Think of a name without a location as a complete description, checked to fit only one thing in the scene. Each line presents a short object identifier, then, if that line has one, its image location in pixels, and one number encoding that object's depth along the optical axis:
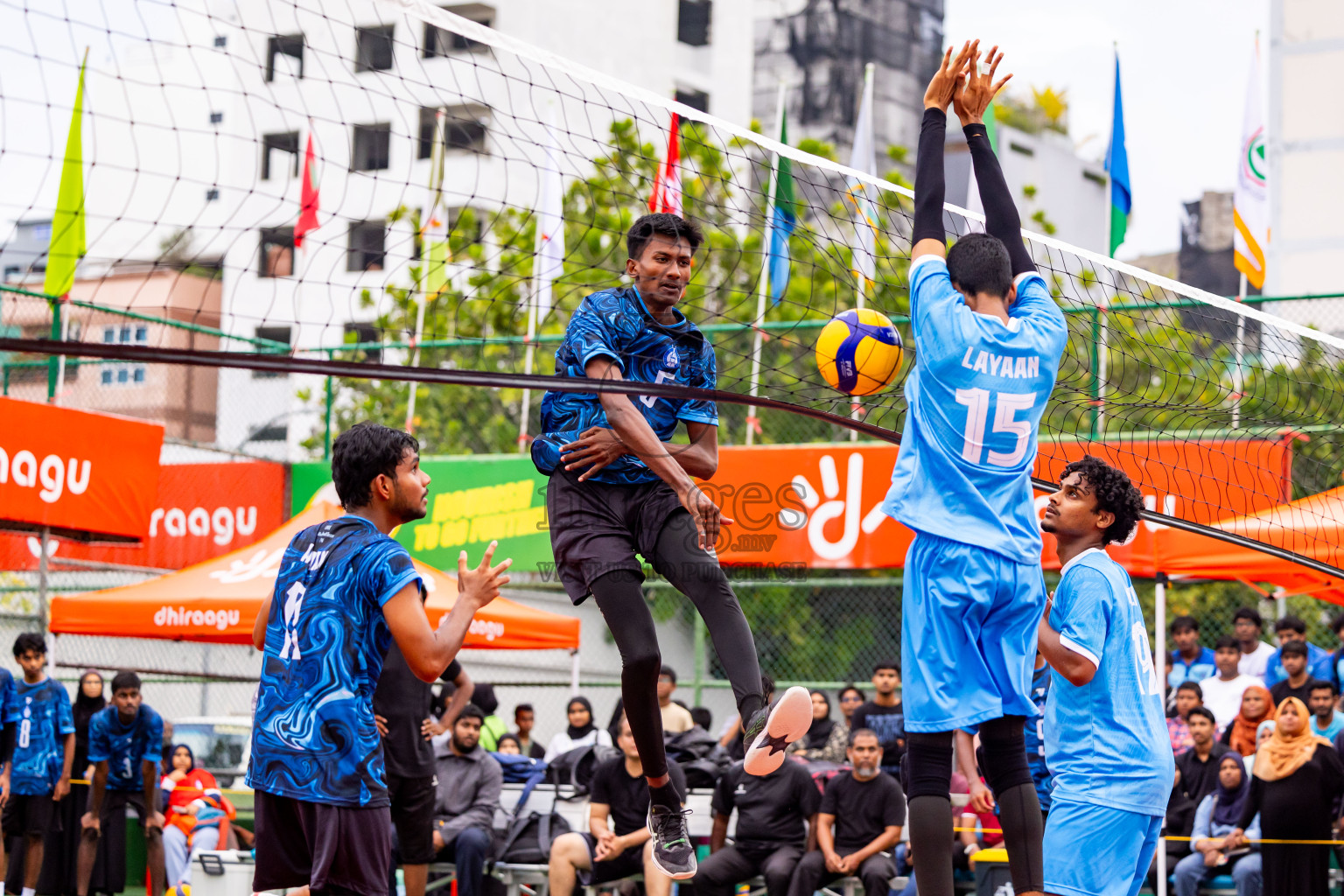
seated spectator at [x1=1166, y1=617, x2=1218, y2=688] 13.38
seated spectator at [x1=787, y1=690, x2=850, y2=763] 12.96
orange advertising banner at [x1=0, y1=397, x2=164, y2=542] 13.41
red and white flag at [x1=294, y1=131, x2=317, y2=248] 14.86
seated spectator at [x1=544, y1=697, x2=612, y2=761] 13.65
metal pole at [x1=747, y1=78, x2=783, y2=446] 13.02
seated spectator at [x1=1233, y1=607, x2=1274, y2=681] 13.08
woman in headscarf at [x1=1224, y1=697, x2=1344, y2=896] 10.41
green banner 15.46
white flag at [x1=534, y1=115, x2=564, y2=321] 16.97
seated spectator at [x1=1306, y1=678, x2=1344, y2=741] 11.27
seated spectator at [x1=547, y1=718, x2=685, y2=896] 11.34
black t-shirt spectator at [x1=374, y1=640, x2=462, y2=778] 9.48
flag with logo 14.91
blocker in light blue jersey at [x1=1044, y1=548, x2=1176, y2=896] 5.35
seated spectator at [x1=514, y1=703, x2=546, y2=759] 14.92
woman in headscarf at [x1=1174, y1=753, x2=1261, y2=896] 10.81
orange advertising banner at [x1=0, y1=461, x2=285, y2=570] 16.69
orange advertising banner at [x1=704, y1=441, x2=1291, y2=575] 14.28
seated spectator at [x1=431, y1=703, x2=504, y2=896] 11.92
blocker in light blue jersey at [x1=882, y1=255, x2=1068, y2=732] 4.64
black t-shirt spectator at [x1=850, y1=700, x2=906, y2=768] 12.31
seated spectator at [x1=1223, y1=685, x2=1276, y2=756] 11.67
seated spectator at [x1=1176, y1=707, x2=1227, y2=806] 11.20
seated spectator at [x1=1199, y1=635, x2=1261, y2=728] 12.69
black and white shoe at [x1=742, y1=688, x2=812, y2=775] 5.07
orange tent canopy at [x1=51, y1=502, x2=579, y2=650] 12.83
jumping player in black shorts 5.38
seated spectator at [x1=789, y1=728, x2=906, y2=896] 11.03
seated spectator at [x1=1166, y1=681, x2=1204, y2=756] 11.78
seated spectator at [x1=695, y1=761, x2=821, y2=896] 11.34
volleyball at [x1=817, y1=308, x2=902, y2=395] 5.88
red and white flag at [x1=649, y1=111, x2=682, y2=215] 13.75
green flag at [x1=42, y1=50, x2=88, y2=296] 10.23
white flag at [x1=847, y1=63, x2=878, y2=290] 17.70
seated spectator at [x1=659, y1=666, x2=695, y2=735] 12.59
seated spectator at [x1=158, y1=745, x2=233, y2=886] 13.16
